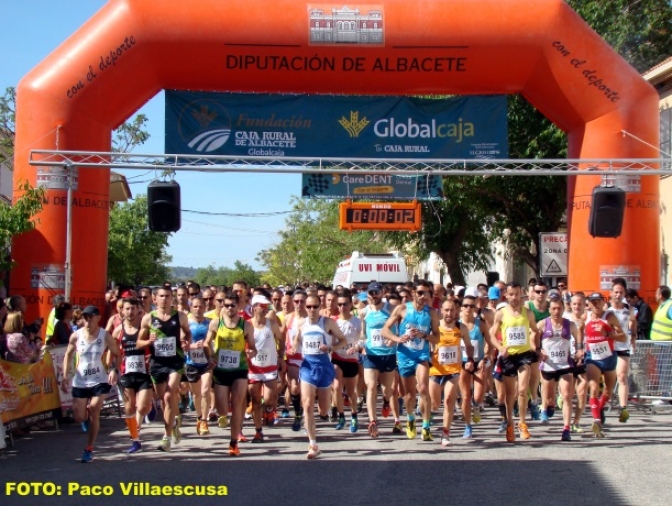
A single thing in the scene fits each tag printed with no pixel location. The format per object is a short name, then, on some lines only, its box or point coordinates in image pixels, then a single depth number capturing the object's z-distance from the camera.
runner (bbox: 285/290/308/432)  12.05
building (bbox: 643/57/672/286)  22.80
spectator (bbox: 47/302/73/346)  13.16
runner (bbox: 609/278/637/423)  12.53
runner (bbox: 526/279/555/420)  12.45
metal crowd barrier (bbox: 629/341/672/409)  13.44
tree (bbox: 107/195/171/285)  41.53
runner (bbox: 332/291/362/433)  12.22
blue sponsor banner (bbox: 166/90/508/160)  15.52
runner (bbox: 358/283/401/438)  11.61
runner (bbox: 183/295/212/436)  11.55
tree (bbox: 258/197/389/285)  61.72
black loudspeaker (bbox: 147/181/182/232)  14.62
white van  27.38
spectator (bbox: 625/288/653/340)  14.68
